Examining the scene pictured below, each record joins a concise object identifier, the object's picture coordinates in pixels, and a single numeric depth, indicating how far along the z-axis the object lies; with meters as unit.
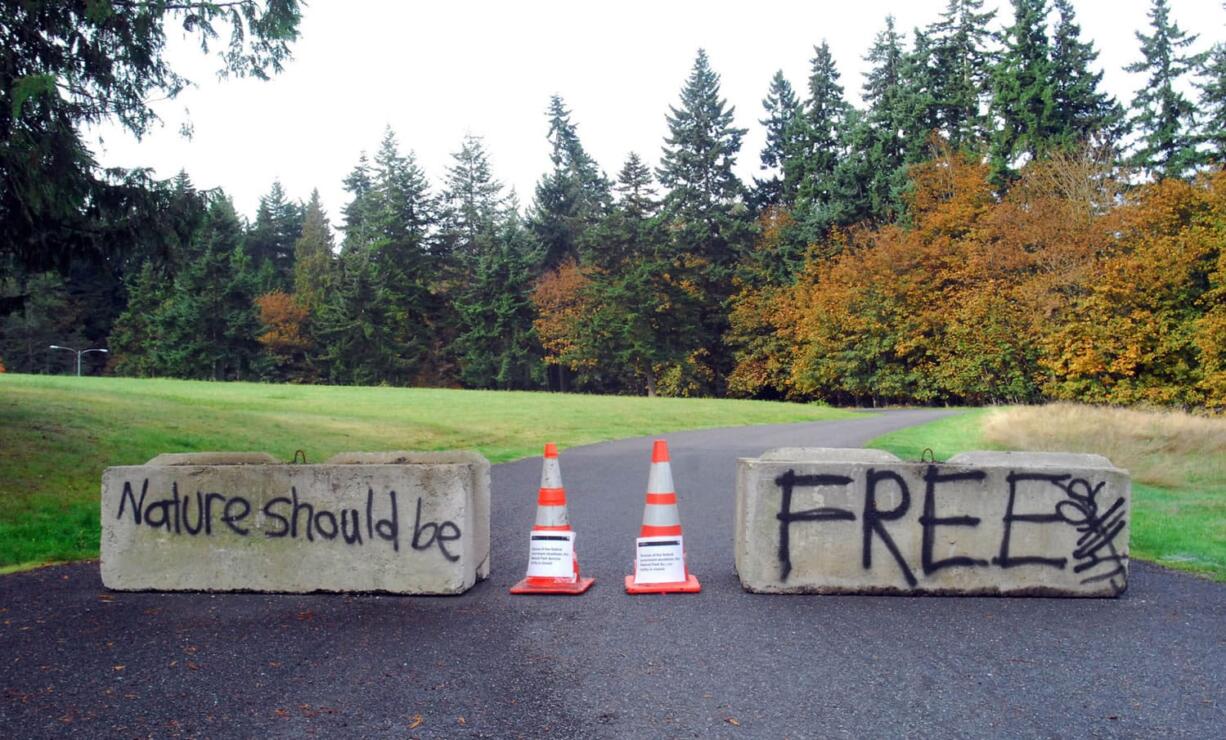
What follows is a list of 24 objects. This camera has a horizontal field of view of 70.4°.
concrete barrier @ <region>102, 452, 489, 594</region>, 6.31
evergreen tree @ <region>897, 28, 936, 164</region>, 51.56
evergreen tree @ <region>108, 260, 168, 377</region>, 67.45
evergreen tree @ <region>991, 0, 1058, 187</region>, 45.94
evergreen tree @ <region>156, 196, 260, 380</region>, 64.31
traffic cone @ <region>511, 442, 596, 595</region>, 6.36
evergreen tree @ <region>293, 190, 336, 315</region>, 75.56
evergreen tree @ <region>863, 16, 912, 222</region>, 52.91
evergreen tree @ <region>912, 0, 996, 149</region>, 52.22
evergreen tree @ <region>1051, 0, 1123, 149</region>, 46.25
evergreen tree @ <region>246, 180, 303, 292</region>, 92.31
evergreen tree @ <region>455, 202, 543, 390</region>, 65.62
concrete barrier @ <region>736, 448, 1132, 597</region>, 6.25
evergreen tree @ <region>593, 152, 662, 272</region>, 60.50
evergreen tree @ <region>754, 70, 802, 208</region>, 66.69
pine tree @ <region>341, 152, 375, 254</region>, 74.19
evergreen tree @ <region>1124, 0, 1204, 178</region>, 43.75
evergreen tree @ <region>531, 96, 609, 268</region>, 72.00
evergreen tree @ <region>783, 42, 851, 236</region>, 55.88
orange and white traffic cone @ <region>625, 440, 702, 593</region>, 6.38
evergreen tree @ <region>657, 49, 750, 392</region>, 60.53
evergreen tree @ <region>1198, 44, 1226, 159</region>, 41.47
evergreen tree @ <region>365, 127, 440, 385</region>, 67.88
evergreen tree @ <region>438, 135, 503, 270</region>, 73.88
